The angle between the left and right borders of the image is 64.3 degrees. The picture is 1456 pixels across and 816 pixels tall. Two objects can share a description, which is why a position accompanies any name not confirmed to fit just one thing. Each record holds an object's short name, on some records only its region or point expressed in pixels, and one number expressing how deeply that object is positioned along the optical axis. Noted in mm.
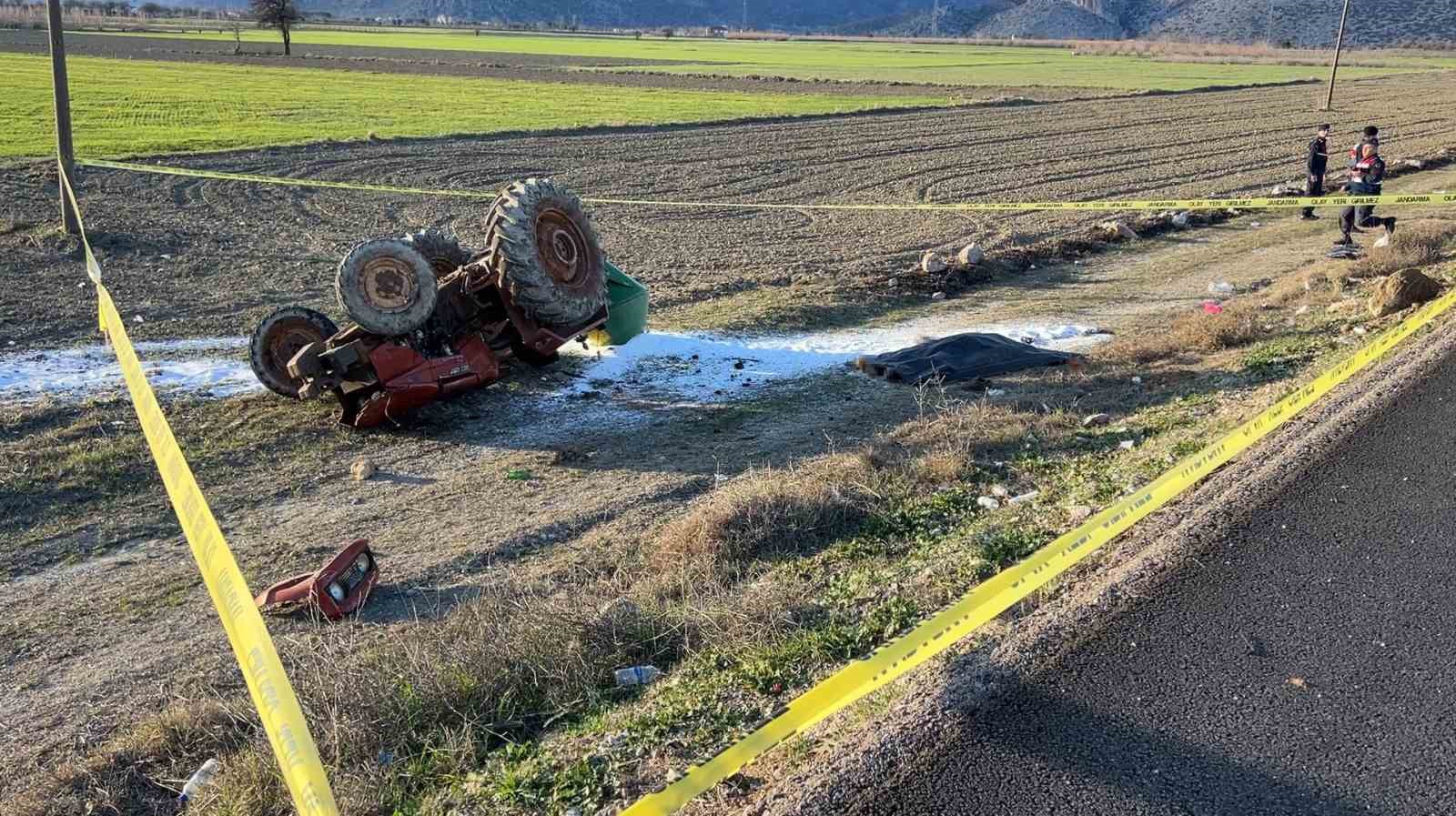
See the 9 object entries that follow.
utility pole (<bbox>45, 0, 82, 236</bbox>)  13812
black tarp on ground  10344
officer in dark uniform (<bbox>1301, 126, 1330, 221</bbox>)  18391
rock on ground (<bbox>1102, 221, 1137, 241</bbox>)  17750
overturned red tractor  8555
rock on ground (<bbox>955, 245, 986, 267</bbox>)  15156
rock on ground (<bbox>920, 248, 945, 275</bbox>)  14781
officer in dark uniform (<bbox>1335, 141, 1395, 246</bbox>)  16109
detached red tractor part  5922
